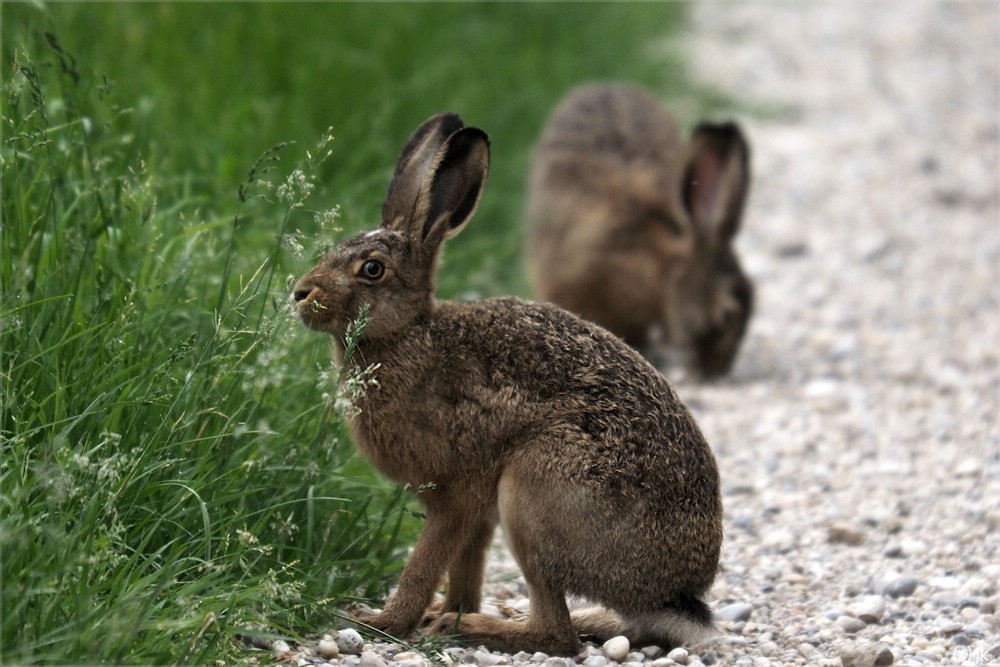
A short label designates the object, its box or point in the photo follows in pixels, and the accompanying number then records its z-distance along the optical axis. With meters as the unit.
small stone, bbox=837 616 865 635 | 9.04
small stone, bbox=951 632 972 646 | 8.81
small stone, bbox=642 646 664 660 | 8.52
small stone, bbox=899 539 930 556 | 10.72
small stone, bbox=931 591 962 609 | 9.52
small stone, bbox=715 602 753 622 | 9.29
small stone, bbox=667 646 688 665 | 8.34
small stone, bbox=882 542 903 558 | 10.74
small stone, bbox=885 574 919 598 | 9.80
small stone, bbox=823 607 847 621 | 9.23
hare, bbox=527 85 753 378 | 17.08
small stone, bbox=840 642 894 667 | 8.30
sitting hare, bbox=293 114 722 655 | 8.19
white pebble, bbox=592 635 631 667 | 8.37
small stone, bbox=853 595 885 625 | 9.28
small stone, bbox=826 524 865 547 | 11.04
